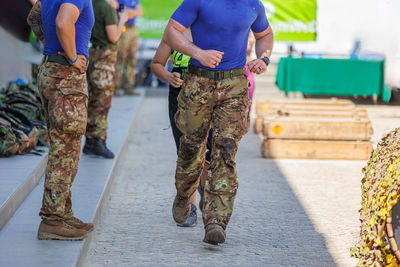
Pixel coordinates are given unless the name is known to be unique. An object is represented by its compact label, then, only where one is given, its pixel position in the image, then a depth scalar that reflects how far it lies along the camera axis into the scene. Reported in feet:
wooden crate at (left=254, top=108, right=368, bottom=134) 58.00
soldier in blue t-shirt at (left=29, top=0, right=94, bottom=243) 27.31
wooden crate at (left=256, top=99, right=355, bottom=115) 63.91
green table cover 94.36
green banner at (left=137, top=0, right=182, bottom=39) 105.26
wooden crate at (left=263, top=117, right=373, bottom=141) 53.74
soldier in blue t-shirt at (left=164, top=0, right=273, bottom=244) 28.69
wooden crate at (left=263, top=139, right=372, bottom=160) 53.94
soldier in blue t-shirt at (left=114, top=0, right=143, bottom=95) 80.42
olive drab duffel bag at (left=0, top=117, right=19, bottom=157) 39.04
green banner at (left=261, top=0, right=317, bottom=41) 101.38
